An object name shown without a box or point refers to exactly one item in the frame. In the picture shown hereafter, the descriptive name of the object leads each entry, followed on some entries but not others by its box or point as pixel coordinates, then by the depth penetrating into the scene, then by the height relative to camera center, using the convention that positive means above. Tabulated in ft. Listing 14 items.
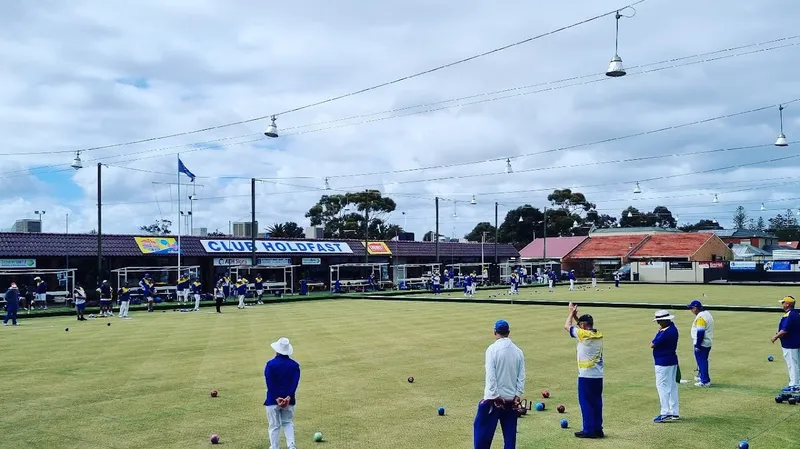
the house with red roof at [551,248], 333.01 +3.16
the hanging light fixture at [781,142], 94.68 +14.78
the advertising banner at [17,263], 145.48 -0.08
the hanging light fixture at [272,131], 88.09 +16.09
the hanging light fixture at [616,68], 57.36 +15.20
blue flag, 153.99 +19.90
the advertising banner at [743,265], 249.82 -4.79
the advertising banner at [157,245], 170.74 +3.84
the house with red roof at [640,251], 299.99 +0.78
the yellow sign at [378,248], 228.84 +3.04
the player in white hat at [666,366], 38.06 -6.19
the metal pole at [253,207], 175.42 +12.89
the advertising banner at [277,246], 185.37 +3.60
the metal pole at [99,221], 145.48 +8.38
